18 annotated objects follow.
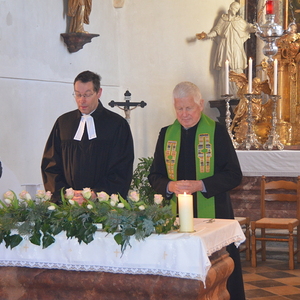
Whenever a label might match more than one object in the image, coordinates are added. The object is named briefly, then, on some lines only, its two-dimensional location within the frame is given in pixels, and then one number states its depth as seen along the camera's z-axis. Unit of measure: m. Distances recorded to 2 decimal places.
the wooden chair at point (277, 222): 9.03
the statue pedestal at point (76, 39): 11.56
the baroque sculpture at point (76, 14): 11.62
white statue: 14.85
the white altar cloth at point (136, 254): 3.91
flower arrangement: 4.06
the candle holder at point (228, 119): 11.15
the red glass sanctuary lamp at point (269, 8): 7.95
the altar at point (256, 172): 11.09
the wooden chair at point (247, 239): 9.57
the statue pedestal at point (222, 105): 14.77
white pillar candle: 4.07
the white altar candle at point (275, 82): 10.85
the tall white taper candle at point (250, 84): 10.95
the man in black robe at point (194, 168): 5.34
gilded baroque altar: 12.70
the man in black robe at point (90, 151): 5.54
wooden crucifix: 12.10
